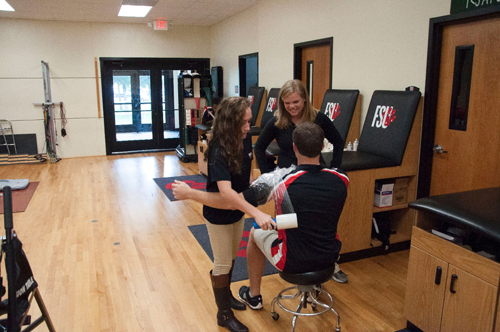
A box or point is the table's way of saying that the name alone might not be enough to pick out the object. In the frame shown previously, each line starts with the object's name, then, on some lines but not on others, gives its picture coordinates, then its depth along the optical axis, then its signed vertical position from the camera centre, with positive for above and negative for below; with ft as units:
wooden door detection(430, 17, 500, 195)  9.60 -0.57
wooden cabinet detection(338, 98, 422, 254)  10.62 -2.82
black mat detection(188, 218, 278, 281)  10.50 -4.59
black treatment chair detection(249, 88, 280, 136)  18.79 -0.69
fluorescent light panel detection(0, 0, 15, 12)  20.65 +4.60
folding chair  5.45 -2.68
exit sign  26.55 +4.49
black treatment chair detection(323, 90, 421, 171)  10.86 -1.05
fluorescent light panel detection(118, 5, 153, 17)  22.01 +4.70
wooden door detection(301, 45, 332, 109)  15.80 +0.98
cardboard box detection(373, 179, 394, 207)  11.12 -2.72
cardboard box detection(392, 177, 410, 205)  11.51 -2.74
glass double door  28.09 -0.74
